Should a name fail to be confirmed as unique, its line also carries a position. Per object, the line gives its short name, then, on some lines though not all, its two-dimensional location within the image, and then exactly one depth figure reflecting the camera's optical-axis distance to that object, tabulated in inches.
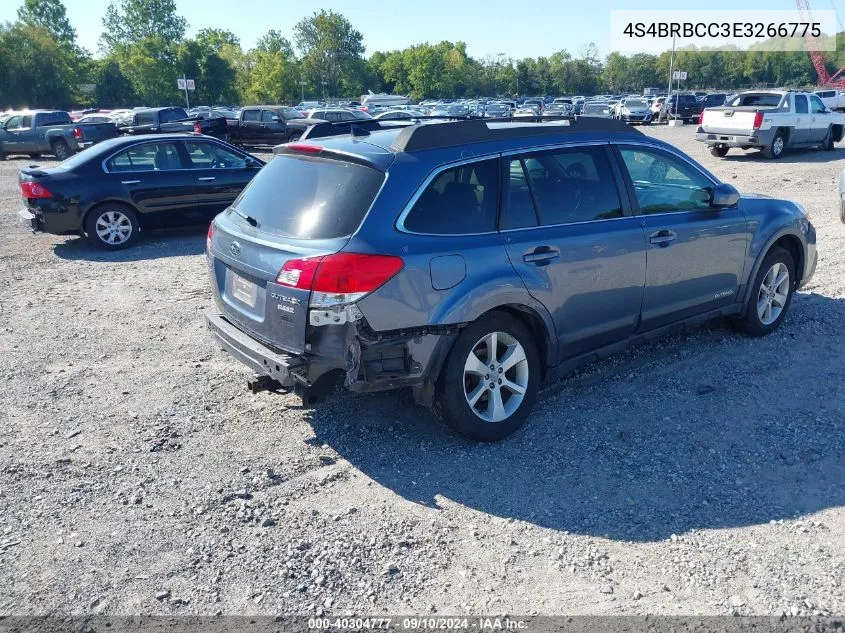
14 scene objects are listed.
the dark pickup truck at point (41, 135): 1050.1
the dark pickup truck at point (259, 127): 1103.6
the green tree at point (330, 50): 3700.8
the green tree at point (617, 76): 4611.2
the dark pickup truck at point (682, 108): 1601.0
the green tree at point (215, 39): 3190.2
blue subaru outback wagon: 152.8
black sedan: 392.5
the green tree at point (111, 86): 2819.9
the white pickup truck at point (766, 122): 759.1
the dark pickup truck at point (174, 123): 957.8
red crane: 3827.0
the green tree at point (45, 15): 3878.0
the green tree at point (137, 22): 4419.3
